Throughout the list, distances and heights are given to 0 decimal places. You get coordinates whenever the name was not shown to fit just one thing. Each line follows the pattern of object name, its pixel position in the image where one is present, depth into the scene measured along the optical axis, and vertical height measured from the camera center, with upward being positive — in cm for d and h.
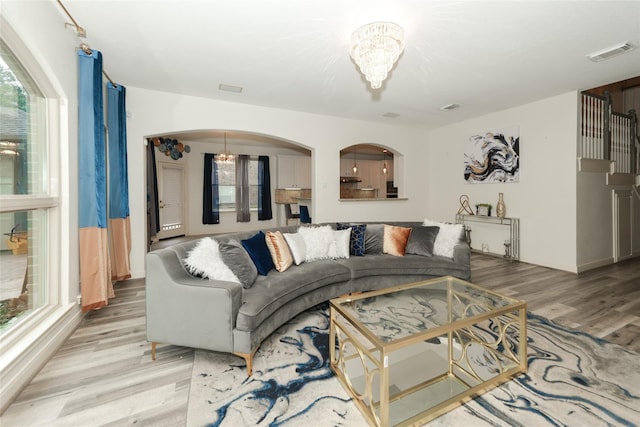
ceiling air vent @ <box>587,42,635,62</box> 281 +162
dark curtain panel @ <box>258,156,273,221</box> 855 +71
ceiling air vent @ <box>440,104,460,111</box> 462 +172
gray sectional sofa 186 -66
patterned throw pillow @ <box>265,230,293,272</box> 275 -39
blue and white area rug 150 -108
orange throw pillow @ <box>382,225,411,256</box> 346 -36
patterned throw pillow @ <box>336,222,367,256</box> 342 -35
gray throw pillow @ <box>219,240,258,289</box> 223 -41
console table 479 -44
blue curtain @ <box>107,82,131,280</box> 332 +33
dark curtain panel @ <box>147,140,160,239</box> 650 +47
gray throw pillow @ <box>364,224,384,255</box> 353 -35
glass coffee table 152 -99
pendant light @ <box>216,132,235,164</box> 734 +147
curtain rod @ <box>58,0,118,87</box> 223 +155
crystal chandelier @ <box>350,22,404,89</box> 223 +132
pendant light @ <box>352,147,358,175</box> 943 +147
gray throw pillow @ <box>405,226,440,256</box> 342 -36
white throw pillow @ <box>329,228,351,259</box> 322 -39
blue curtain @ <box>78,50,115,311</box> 255 +24
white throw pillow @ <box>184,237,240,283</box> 206 -38
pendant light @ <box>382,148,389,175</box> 966 +162
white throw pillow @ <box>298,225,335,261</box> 311 -33
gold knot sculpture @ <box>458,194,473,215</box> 558 +9
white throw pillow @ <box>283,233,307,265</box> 294 -37
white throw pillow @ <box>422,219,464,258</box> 340 -35
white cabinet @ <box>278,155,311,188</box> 874 +125
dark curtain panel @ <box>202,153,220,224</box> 804 +57
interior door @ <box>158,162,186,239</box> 734 +35
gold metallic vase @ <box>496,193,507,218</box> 490 +4
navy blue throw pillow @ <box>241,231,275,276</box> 257 -38
